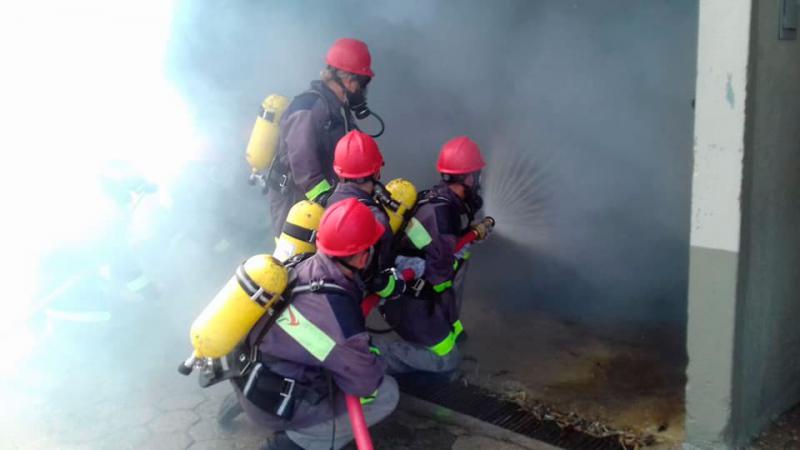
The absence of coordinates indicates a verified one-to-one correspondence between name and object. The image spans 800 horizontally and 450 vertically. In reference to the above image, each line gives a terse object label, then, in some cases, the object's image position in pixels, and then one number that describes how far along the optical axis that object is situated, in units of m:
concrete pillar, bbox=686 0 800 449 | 3.27
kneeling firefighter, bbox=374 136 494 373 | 4.42
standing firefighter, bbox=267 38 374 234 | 4.63
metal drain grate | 4.11
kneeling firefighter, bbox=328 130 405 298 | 4.08
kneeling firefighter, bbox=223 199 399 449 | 3.33
